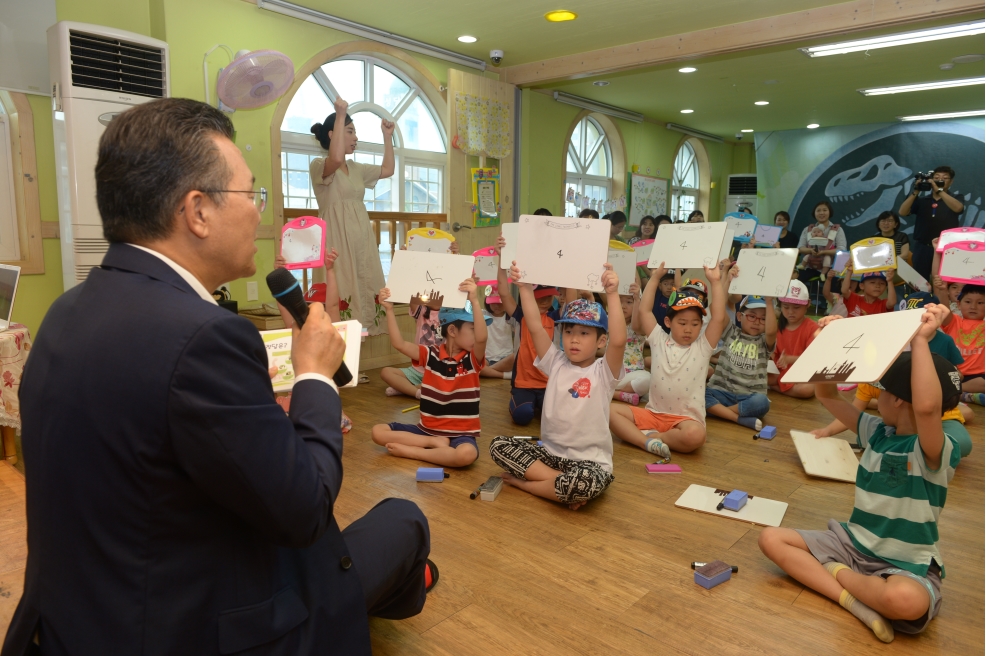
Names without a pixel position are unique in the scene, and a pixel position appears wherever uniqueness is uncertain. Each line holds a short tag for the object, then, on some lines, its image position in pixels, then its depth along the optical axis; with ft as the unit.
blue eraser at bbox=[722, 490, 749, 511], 8.48
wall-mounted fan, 11.78
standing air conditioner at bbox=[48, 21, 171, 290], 10.78
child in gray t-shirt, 12.69
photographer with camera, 21.39
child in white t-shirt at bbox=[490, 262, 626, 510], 8.63
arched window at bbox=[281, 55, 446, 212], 16.22
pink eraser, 9.95
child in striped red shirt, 10.37
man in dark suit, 2.87
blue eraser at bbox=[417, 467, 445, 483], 9.43
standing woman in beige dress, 14.11
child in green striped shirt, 5.67
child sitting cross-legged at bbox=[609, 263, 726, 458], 10.78
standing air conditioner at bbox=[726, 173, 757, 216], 35.94
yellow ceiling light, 14.48
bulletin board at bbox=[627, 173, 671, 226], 29.29
